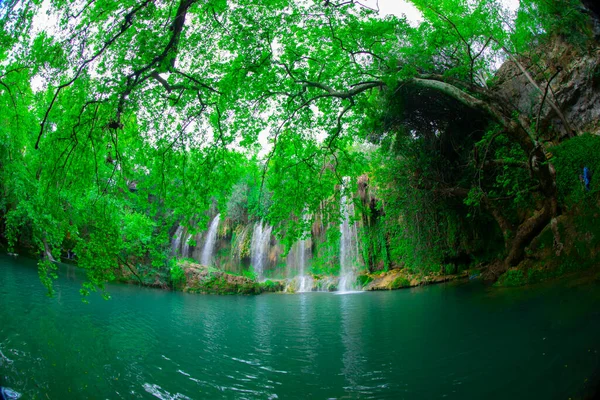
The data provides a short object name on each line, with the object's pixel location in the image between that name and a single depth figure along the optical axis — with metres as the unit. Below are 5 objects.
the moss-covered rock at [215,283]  17.62
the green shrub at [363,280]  15.75
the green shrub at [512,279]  8.10
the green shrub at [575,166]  7.05
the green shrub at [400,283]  13.76
